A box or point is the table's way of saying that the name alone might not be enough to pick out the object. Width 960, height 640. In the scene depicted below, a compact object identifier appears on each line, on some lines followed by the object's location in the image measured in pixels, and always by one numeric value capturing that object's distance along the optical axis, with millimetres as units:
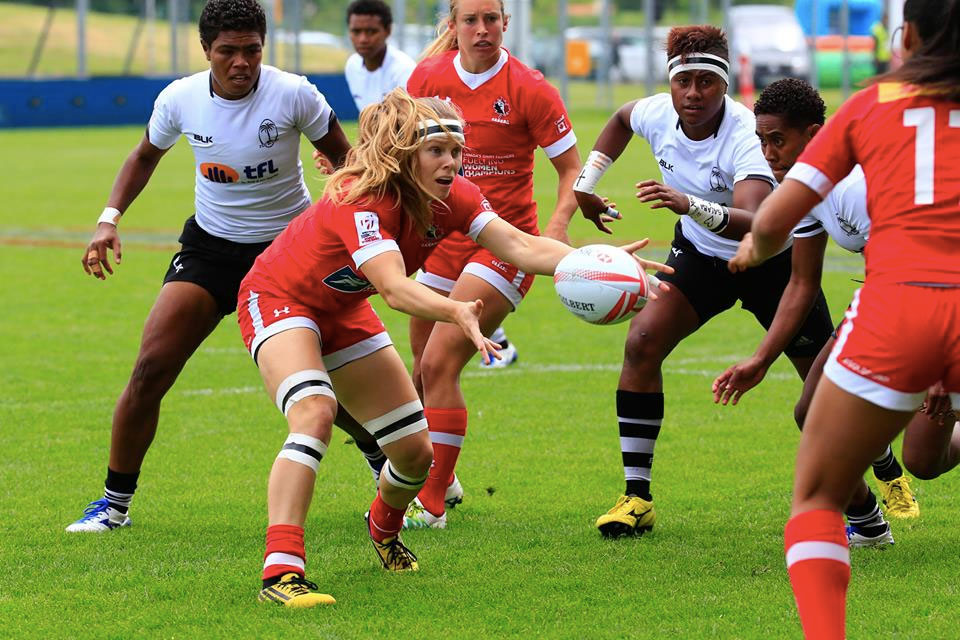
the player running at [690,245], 12586
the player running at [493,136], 13992
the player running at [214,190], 13016
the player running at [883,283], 7746
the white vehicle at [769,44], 88587
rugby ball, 9984
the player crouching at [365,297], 10484
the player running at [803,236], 10828
